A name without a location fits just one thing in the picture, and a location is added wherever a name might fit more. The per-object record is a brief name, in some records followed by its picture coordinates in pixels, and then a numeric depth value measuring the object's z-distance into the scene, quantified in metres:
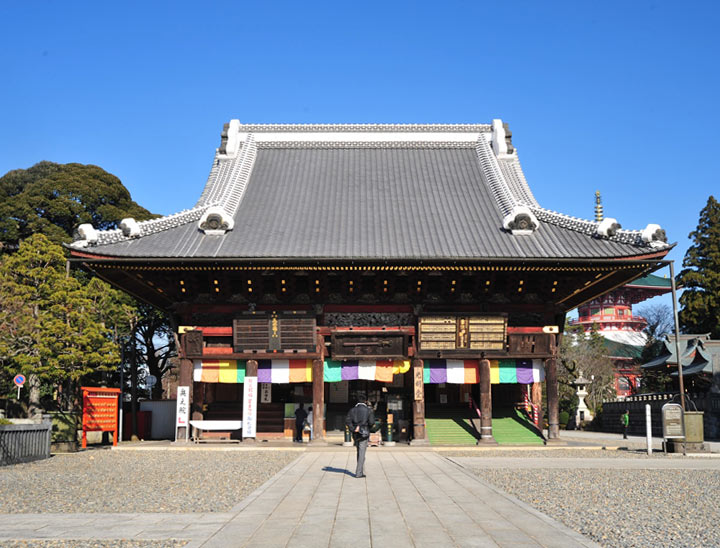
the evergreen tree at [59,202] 35.75
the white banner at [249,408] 21.75
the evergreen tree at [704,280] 39.97
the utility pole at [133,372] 32.91
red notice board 20.88
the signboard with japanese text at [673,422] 19.69
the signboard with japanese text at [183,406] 21.72
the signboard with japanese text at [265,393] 24.81
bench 22.20
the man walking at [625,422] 28.62
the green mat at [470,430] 22.28
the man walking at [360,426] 12.56
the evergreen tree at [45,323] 20.69
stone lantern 40.67
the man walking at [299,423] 22.67
